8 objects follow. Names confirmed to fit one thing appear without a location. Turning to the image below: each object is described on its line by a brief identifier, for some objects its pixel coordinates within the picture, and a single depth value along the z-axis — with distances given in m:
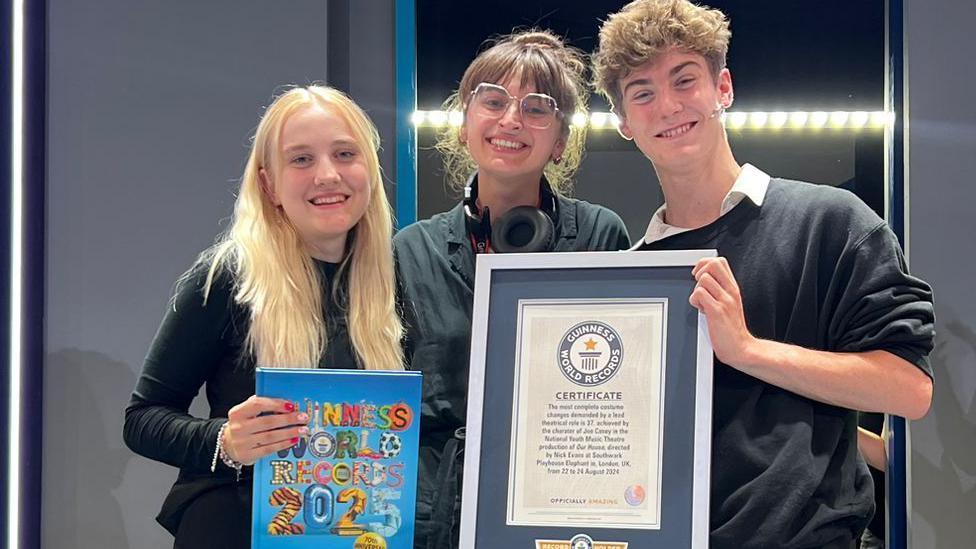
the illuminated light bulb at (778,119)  3.32
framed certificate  1.67
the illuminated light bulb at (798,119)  3.31
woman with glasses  2.03
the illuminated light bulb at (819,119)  3.30
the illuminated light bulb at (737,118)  3.35
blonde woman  1.88
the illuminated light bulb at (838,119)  3.29
